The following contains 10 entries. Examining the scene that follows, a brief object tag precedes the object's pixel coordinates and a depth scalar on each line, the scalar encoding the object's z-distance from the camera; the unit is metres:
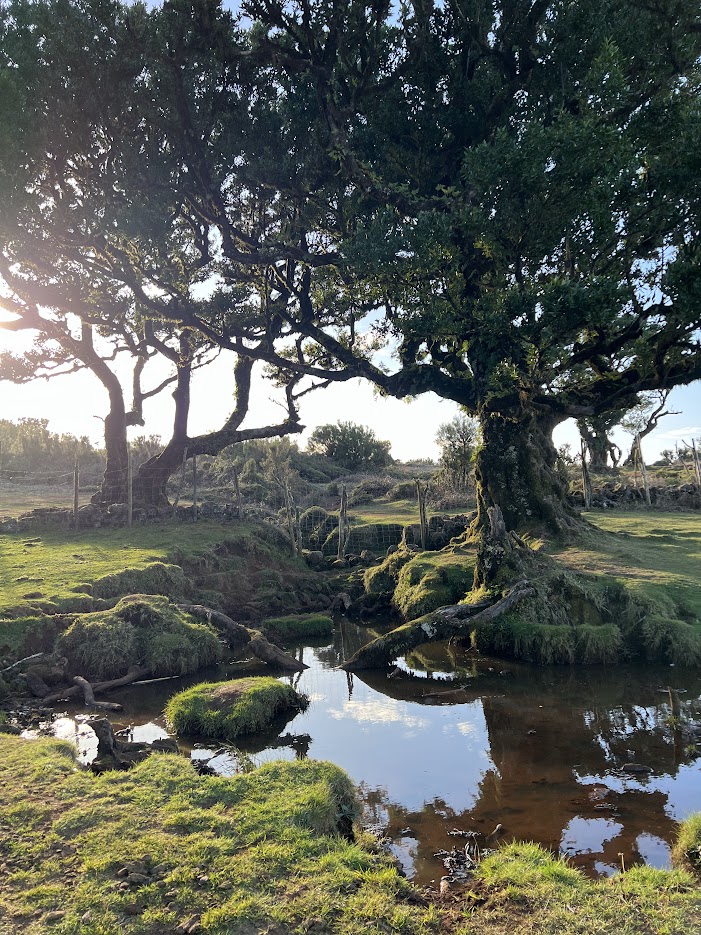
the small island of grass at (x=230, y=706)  11.19
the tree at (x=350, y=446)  68.23
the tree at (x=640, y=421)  31.36
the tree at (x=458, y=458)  40.16
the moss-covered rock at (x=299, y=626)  19.23
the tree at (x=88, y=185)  17.86
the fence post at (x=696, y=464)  34.47
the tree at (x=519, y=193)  14.48
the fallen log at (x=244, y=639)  15.52
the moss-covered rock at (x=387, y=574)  22.61
